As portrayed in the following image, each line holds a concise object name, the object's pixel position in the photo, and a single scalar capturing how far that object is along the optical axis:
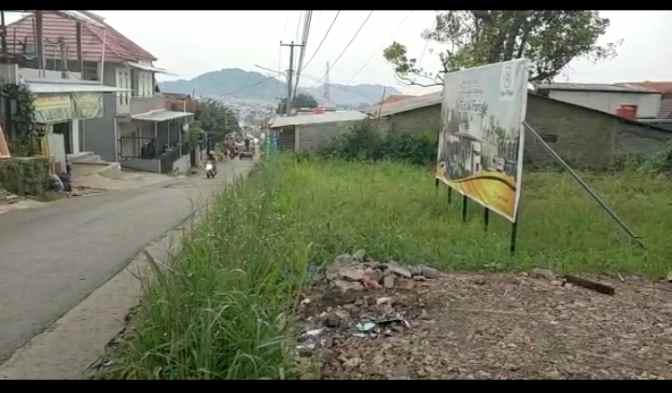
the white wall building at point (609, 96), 25.73
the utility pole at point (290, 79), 34.47
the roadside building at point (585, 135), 17.94
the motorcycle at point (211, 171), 25.67
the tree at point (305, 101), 67.12
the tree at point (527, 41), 17.91
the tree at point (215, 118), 44.69
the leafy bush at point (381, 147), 17.98
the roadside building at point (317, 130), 19.27
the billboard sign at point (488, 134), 5.87
